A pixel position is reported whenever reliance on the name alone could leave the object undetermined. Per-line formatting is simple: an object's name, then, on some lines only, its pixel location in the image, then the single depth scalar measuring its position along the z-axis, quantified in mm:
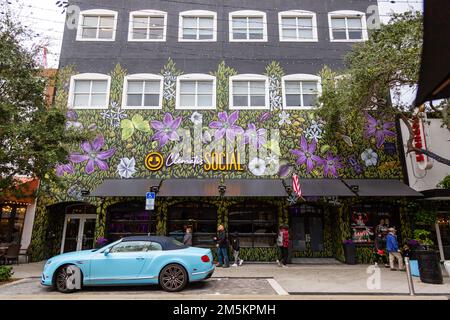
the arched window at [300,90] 15797
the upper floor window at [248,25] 16781
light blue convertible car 8367
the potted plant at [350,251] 13479
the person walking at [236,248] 13398
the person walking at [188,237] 13320
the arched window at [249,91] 15789
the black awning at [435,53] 2885
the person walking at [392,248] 11934
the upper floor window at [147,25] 16703
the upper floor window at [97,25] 16766
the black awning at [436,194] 12742
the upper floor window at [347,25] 16797
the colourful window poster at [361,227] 14250
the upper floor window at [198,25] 16781
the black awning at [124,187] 13117
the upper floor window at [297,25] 16797
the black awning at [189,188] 13188
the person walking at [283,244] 13141
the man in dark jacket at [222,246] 12859
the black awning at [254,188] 13109
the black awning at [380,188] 13047
